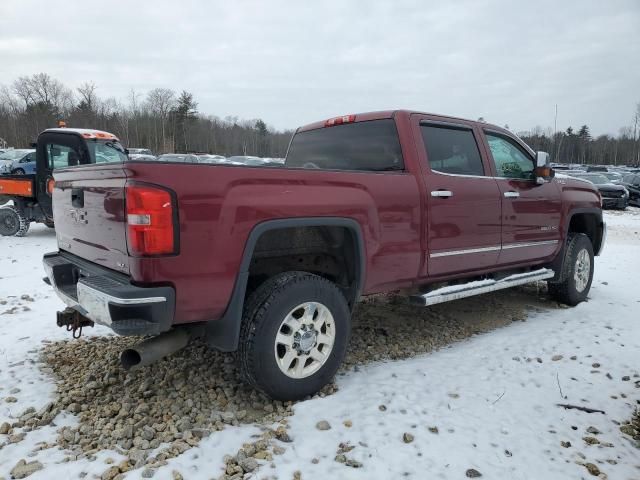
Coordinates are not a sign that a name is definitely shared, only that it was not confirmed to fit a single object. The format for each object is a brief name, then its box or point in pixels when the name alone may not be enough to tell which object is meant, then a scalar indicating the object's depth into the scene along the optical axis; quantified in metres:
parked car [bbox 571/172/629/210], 19.64
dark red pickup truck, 2.45
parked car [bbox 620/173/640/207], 21.88
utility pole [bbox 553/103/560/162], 70.92
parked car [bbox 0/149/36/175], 20.73
